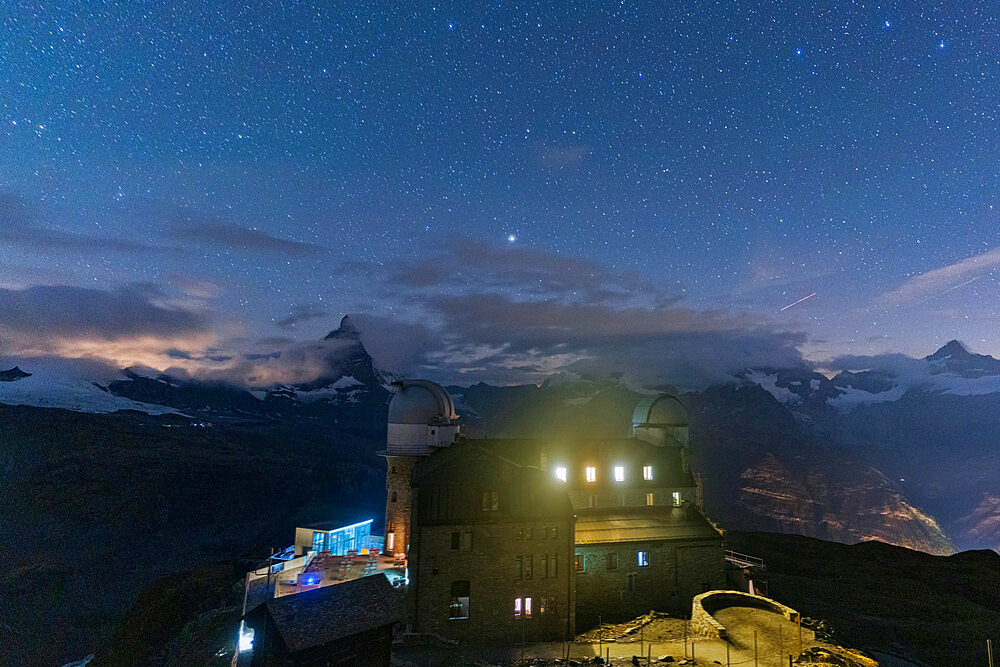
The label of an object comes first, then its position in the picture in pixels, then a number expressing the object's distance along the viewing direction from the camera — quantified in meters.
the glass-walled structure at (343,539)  40.88
